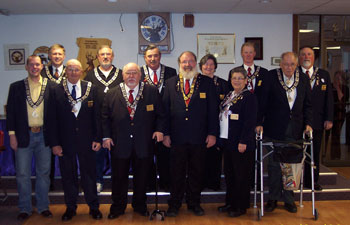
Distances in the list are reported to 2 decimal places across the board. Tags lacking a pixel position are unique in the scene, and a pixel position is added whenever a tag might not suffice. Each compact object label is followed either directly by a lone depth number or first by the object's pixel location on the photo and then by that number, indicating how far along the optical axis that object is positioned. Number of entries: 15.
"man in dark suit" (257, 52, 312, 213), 3.96
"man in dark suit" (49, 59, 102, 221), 3.66
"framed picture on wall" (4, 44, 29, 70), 6.16
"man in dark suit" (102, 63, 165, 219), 3.69
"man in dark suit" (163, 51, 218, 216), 3.73
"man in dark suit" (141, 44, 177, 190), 4.15
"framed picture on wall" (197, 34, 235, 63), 6.25
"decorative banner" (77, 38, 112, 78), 6.18
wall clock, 6.13
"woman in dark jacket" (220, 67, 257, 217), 3.70
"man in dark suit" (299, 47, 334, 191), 4.40
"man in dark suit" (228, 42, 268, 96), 4.15
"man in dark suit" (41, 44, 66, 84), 4.07
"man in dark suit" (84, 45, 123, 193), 4.17
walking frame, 3.81
